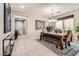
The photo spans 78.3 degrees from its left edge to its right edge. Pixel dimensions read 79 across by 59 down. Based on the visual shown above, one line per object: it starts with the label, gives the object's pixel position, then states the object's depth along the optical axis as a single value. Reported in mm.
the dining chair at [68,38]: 1664
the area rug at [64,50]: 1556
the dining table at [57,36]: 1661
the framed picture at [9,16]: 1339
